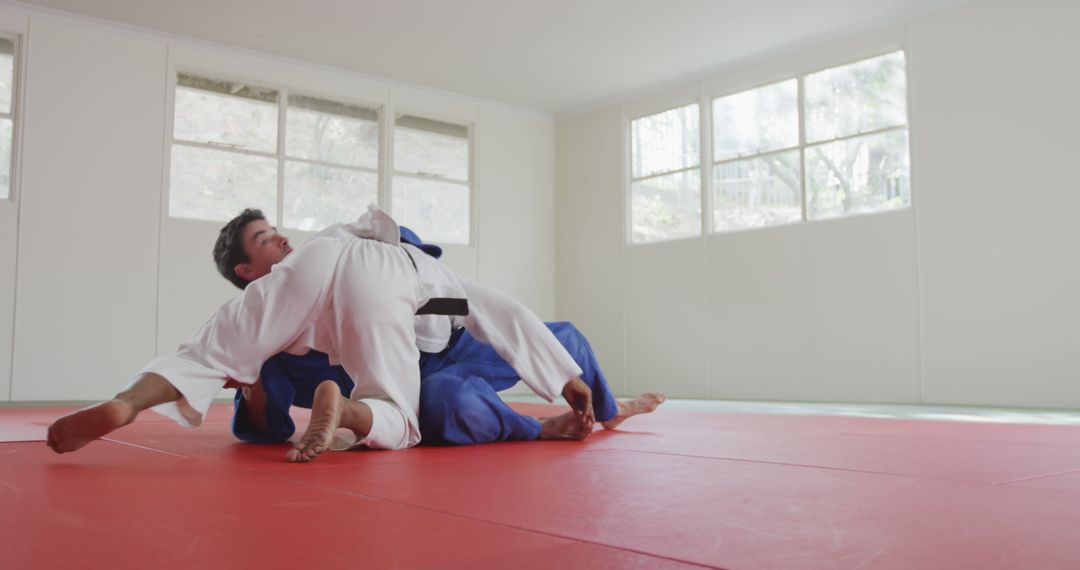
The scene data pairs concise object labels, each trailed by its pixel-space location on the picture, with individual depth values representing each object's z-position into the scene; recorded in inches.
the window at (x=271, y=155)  288.5
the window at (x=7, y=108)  257.4
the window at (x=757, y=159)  299.6
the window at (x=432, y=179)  336.8
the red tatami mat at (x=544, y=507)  42.9
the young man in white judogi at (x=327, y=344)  79.7
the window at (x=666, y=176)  331.3
